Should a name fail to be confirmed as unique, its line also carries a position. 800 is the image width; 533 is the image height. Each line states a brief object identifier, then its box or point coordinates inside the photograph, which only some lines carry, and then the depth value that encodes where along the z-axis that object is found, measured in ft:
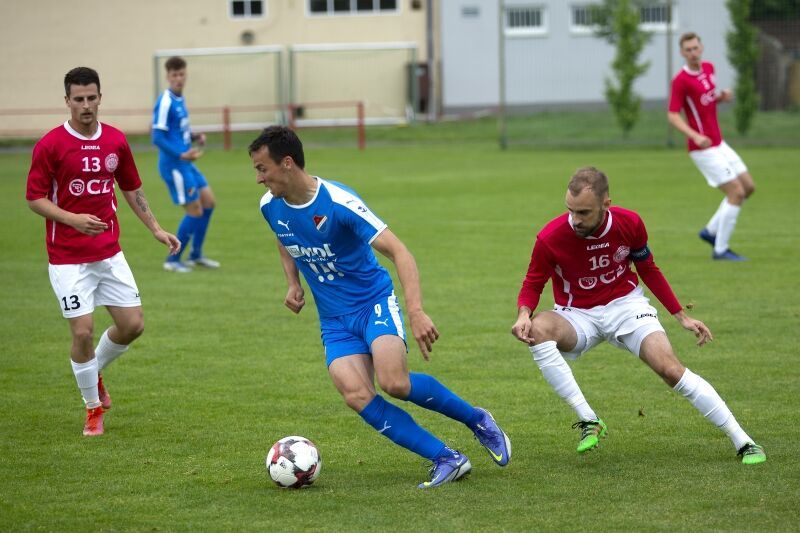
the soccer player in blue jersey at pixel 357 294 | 38.17
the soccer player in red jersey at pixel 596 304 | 40.14
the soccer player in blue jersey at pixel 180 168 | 91.66
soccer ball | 38.42
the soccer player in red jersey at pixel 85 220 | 46.06
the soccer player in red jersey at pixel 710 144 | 89.15
